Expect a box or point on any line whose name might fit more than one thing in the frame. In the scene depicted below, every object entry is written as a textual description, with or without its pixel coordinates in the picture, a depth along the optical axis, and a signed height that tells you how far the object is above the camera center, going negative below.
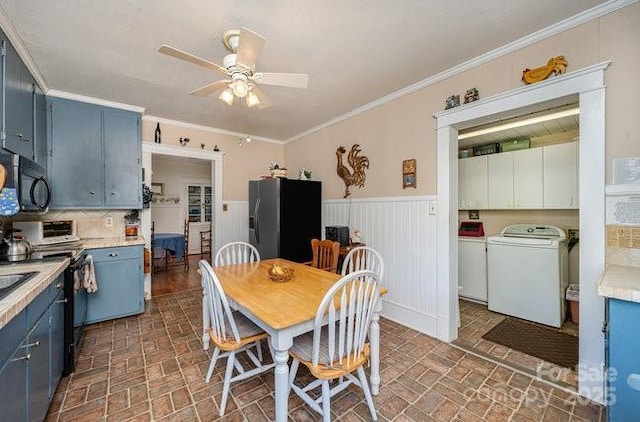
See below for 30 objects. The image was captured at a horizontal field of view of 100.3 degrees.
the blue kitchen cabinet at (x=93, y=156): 2.89 +0.63
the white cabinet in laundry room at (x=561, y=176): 3.02 +0.38
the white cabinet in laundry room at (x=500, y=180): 3.53 +0.40
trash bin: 2.85 -1.00
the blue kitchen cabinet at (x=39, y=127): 2.50 +0.83
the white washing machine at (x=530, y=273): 2.81 -0.73
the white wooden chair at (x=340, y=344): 1.35 -0.74
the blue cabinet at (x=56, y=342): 1.62 -0.86
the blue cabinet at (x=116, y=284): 2.81 -0.81
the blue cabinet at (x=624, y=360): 1.23 -0.71
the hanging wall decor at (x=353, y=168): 3.41 +0.55
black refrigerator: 3.61 -0.10
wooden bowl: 1.94 -0.49
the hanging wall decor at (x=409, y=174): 2.80 +0.38
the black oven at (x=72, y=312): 1.98 -0.79
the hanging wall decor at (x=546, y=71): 1.86 +1.00
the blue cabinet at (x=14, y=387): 1.00 -0.70
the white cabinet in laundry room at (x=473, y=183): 3.78 +0.38
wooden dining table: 1.32 -0.54
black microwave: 1.73 +0.21
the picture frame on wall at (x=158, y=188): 6.57 +0.55
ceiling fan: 1.49 +0.89
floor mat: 2.25 -1.25
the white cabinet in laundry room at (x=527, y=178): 3.28 +0.39
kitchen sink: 1.43 -0.37
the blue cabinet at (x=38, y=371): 1.25 -0.81
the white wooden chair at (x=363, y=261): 2.29 -0.45
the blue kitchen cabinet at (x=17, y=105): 1.90 +0.85
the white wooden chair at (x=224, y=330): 1.56 -0.79
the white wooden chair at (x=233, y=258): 2.54 -0.48
